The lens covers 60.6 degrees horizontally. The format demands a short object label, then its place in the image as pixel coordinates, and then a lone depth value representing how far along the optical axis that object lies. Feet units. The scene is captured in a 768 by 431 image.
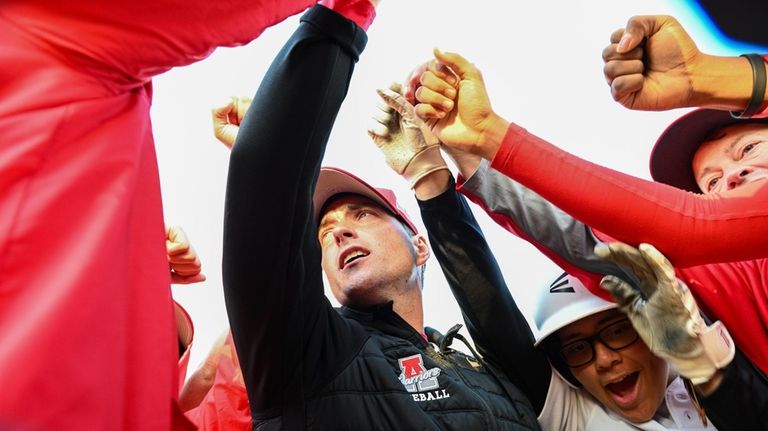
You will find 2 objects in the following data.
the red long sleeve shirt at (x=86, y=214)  1.62
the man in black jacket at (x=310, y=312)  2.92
